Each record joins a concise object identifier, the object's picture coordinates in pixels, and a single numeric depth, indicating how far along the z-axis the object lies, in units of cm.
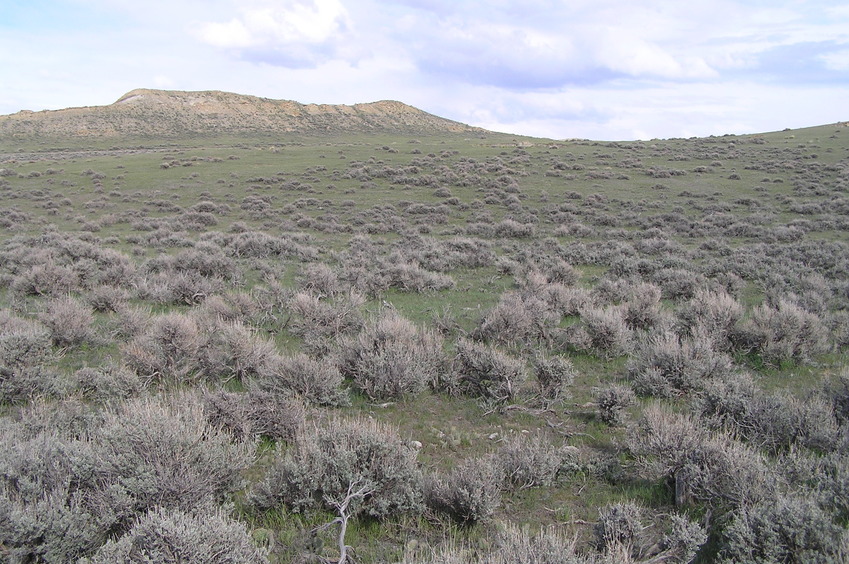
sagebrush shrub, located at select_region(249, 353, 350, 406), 666
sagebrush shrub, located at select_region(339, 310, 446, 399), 711
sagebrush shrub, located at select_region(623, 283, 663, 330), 1066
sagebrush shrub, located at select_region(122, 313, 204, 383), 714
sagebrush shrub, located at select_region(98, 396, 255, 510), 371
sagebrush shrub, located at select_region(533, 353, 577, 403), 716
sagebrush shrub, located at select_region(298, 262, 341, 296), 1343
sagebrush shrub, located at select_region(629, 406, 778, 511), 401
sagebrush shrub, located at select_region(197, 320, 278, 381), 751
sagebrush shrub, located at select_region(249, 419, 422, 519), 424
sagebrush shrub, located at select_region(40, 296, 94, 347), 855
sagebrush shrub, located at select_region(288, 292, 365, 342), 973
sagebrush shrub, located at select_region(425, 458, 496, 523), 414
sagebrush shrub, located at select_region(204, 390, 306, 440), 540
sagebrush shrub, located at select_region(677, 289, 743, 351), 906
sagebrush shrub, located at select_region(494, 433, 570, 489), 481
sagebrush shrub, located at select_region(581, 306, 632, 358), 917
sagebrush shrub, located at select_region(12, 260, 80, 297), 1215
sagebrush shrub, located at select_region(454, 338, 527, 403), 711
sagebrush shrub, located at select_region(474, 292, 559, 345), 948
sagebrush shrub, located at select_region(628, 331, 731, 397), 725
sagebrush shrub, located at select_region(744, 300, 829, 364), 855
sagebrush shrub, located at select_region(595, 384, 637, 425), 634
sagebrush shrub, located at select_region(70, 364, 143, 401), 630
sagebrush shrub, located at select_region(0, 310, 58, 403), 632
